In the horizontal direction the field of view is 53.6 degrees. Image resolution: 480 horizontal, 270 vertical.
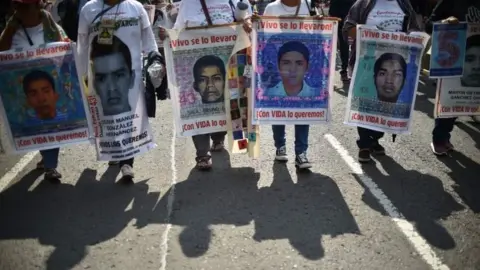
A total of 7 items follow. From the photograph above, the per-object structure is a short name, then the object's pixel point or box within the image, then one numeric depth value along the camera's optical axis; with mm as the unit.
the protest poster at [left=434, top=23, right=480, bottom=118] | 5281
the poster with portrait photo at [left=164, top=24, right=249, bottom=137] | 4734
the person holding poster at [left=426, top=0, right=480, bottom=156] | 5160
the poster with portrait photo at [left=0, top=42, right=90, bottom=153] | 4434
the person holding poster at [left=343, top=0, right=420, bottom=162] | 4926
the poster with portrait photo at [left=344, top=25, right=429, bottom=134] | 4855
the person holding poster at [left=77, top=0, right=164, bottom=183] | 4492
